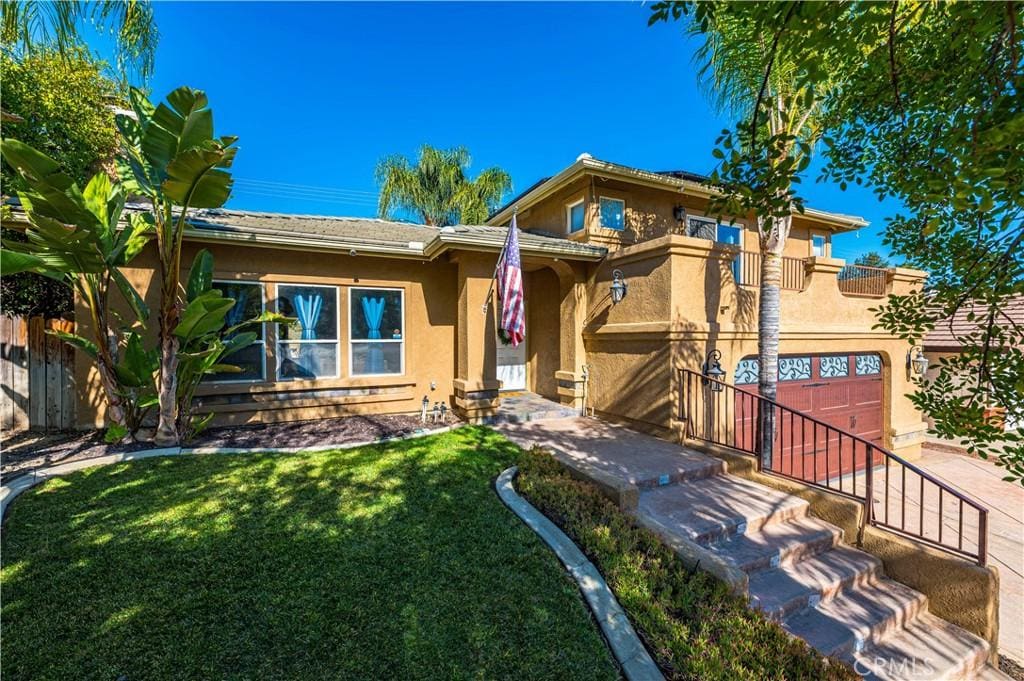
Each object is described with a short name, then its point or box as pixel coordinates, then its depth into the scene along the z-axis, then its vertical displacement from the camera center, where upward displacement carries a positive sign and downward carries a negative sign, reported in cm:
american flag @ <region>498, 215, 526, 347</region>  722 +80
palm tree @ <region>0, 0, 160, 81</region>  528 +430
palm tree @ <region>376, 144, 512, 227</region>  2411 +884
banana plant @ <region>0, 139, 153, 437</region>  460 +115
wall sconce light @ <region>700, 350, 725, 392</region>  752 -72
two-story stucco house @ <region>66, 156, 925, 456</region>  789 +39
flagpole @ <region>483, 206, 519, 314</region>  731 +118
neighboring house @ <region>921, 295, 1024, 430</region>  1514 -37
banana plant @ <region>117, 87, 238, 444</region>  486 +210
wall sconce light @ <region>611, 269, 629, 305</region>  878 +98
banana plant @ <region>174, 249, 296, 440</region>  580 -8
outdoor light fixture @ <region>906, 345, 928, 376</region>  1079 -83
